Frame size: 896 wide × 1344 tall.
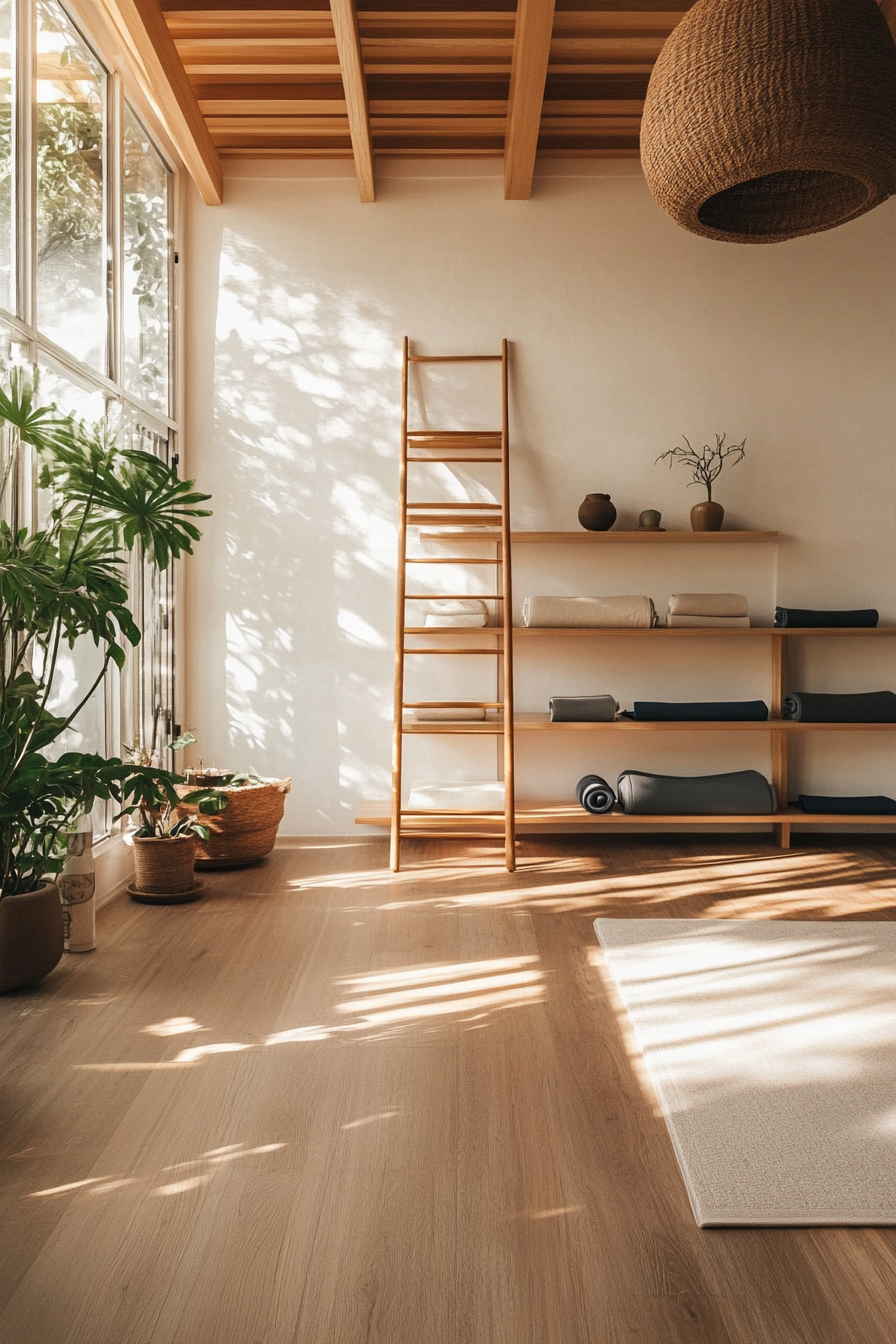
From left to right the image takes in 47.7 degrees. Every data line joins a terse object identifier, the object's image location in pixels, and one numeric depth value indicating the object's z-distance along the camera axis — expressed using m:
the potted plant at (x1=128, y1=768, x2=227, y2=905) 4.19
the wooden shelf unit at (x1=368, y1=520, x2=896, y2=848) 4.99
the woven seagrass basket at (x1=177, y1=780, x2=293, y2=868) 4.62
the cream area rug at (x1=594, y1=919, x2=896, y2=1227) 2.05
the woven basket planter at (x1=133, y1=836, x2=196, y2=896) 4.19
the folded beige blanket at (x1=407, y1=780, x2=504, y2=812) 5.04
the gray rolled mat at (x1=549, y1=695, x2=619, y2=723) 5.09
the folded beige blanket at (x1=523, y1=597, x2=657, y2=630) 5.12
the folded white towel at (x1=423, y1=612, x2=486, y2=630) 5.23
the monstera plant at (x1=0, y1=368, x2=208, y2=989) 2.96
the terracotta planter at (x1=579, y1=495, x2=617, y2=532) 5.19
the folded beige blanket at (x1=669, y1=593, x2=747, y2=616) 5.16
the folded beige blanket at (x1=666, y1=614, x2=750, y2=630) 5.16
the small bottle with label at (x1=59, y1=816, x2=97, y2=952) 3.50
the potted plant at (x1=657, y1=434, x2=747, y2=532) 5.40
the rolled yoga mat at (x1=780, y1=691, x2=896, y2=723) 5.14
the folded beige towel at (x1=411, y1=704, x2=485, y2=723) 5.28
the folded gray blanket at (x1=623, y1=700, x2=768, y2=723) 5.14
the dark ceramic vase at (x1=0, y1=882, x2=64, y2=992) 3.06
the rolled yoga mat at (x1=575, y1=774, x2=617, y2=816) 5.05
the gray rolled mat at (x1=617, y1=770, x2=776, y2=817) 5.09
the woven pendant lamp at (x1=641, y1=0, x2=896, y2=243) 2.15
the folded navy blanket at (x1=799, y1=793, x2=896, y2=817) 5.21
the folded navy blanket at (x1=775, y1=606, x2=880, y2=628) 5.17
